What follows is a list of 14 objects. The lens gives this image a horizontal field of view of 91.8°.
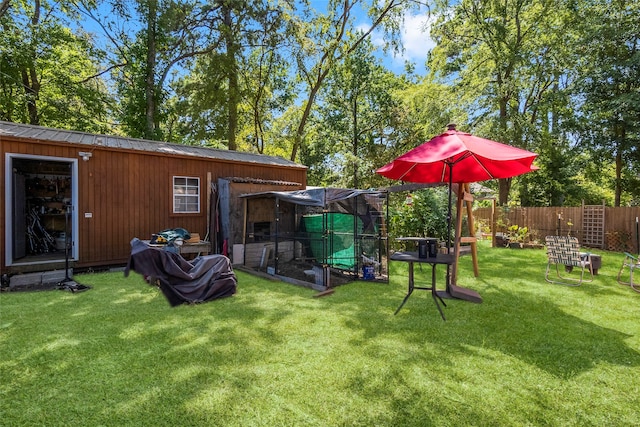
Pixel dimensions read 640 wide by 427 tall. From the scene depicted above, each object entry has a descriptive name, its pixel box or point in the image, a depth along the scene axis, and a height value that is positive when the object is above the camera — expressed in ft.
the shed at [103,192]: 20.30 +0.98
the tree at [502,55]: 44.21 +22.85
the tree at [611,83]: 37.73 +16.19
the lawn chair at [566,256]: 18.72 -2.93
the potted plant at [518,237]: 36.17 -3.52
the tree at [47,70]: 38.11 +17.86
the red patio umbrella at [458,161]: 12.99 +2.26
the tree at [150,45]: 43.34 +23.99
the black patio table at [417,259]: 12.79 -2.19
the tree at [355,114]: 57.00 +18.57
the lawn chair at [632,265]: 17.46 -3.21
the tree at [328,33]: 45.21 +26.56
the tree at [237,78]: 44.78 +20.26
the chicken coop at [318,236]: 18.88 -2.23
